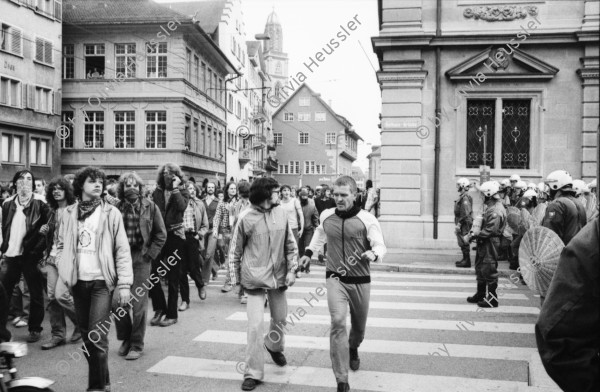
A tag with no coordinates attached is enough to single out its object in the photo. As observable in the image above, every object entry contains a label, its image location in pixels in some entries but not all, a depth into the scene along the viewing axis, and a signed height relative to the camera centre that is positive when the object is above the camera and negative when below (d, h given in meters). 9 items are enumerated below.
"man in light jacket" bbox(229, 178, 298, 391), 5.99 -0.76
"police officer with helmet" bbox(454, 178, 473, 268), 14.48 -0.83
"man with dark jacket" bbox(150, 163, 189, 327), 8.30 -0.62
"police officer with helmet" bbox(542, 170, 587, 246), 7.16 -0.27
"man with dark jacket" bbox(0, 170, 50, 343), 7.48 -0.77
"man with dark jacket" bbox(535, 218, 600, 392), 1.92 -0.44
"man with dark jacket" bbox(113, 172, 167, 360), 6.75 -0.68
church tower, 124.95 +31.36
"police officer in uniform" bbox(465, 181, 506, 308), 9.52 -0.88
